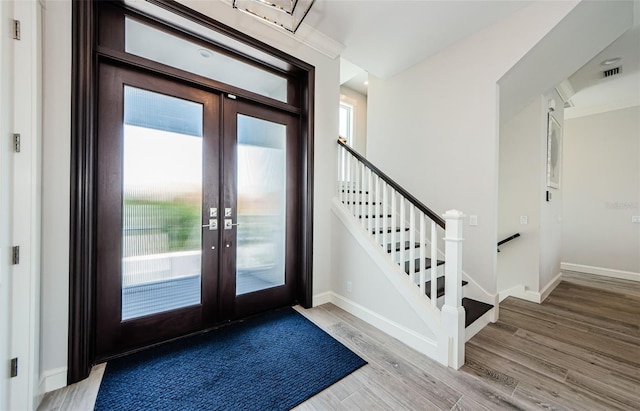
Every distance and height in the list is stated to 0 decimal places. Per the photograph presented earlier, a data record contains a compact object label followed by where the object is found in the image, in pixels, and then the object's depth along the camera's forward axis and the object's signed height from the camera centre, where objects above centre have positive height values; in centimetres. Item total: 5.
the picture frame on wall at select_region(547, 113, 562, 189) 353 +83
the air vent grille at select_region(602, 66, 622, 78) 353 +193
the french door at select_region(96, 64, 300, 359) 190 -3
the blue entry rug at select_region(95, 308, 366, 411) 153 -119
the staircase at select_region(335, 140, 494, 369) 192 -41
